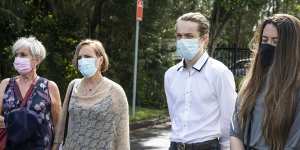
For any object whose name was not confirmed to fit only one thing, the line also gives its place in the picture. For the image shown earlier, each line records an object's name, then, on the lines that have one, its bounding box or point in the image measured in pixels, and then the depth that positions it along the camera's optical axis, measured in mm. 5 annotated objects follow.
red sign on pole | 19481
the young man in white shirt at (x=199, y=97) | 5966
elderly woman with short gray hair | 6986
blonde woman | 6759
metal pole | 19598
